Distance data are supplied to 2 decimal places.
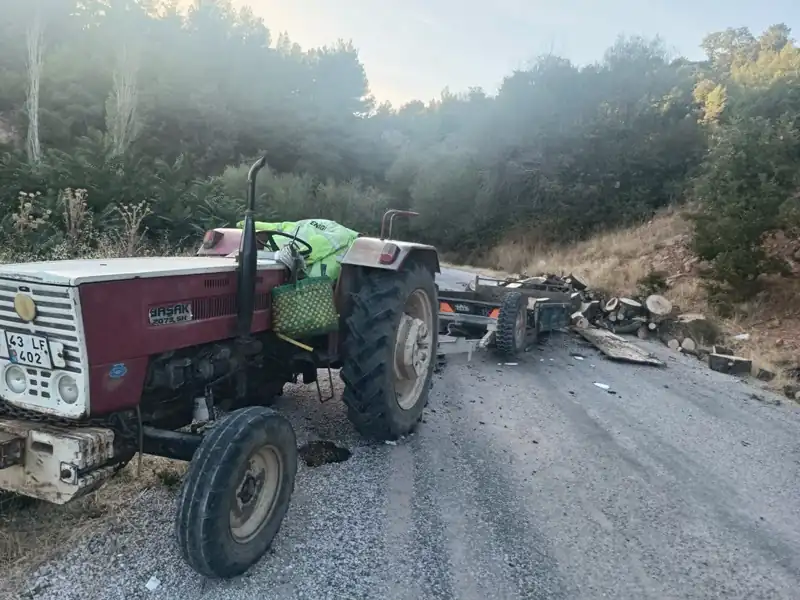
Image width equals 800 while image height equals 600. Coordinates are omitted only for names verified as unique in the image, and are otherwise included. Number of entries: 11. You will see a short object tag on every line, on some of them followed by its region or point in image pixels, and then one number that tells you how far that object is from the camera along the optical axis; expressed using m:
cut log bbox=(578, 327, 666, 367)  7.41
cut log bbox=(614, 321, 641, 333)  9.54
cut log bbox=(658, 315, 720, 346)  8.70
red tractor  2.24
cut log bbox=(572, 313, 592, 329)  9.38
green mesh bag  3.33
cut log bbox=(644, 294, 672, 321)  9.48
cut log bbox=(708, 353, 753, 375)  7.24
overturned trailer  6.89
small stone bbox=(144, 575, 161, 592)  2.37
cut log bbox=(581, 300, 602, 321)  9.95
